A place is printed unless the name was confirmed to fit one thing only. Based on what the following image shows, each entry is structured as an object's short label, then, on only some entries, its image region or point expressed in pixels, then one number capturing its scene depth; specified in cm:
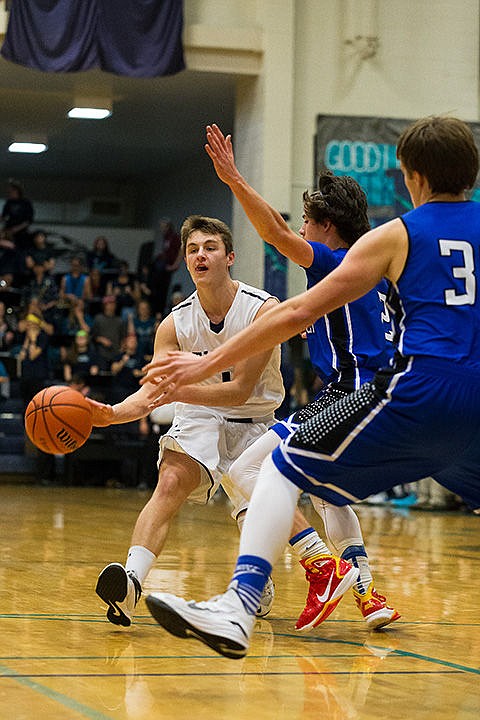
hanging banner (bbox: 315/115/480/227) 1492
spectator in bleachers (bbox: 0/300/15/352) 1677
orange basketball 423
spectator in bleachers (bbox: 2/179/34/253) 1953
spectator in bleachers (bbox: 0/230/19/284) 1930
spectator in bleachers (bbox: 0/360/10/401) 1583
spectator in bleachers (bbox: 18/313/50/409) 1523
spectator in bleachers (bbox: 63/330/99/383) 1545
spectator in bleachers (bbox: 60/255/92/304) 1848
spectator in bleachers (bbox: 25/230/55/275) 1917
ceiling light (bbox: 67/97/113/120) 1675
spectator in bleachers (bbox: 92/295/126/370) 1617
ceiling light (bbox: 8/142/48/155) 2144
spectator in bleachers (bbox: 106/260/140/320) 1841
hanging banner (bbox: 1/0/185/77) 1407
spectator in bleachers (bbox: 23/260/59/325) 1756
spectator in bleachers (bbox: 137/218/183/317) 1902
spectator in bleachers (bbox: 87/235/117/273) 2022
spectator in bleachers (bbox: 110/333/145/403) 1520
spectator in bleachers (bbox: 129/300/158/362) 1633
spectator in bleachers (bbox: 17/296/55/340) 1627
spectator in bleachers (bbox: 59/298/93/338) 1725
